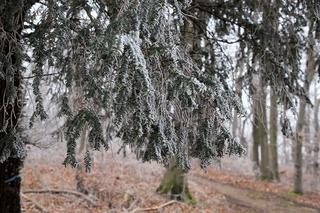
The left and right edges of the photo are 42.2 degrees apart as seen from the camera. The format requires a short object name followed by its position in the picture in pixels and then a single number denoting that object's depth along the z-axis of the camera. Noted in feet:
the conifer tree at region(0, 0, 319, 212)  10.12
